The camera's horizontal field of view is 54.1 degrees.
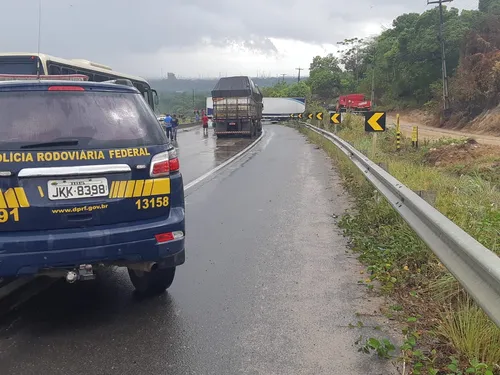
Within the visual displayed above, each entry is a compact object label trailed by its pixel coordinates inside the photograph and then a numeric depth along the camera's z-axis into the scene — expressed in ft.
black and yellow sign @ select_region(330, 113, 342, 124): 64.31
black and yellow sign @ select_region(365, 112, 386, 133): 33.88
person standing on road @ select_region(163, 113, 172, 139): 80.59
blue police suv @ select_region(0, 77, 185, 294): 10.98
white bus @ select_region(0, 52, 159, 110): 43.75
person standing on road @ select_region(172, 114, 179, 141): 85.42
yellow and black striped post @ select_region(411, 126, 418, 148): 55.98
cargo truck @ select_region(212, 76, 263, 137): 96.32
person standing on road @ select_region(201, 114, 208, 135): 118.01
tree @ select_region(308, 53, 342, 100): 303.68
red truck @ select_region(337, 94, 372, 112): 184.14
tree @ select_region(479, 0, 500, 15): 136.93
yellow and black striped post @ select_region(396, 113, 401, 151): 55.72
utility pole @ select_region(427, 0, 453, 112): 121.13
